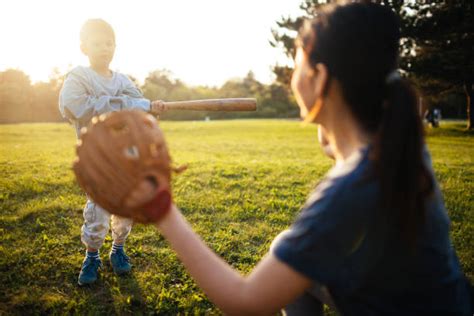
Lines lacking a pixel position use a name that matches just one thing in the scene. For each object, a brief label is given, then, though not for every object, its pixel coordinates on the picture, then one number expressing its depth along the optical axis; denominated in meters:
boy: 3.18
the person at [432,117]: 33.25
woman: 1.21
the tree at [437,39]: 24.39
